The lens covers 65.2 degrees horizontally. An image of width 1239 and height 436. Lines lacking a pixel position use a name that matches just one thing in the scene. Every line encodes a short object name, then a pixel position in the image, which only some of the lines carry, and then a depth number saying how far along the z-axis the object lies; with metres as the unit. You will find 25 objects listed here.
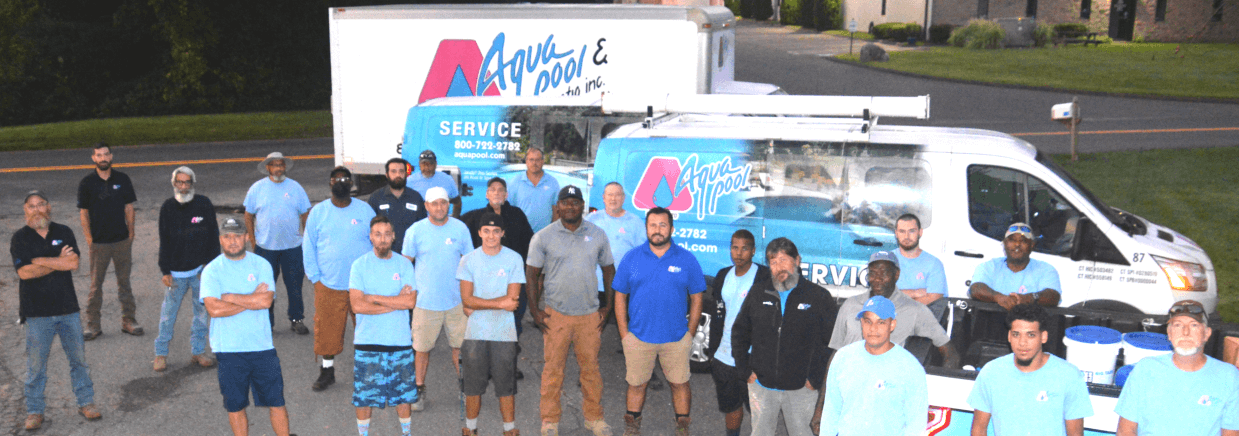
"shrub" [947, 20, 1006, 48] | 47.81
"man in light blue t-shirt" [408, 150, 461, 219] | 9.63
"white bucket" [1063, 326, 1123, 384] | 5.78
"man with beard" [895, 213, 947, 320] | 6.84
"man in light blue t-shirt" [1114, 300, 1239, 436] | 4.73
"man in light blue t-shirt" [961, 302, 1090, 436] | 4.74
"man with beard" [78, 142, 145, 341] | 9.23
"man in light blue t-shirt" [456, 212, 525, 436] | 6.89
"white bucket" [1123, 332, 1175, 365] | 5.81
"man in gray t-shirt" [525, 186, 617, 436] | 7.02
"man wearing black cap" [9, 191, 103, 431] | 7.18
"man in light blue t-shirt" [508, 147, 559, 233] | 9.57
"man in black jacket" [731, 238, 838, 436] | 6.09
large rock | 43.50
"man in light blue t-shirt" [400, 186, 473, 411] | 7.46
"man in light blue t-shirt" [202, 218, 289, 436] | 6.39
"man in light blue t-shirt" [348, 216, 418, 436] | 6.80
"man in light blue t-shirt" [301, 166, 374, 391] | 8.20
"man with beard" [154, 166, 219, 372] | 8.49
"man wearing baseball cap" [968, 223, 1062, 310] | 6.82
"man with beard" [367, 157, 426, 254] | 8.88
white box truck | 12.69
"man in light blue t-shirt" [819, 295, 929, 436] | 4.83
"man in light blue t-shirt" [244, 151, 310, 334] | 9.05
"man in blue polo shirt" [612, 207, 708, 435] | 6.84
